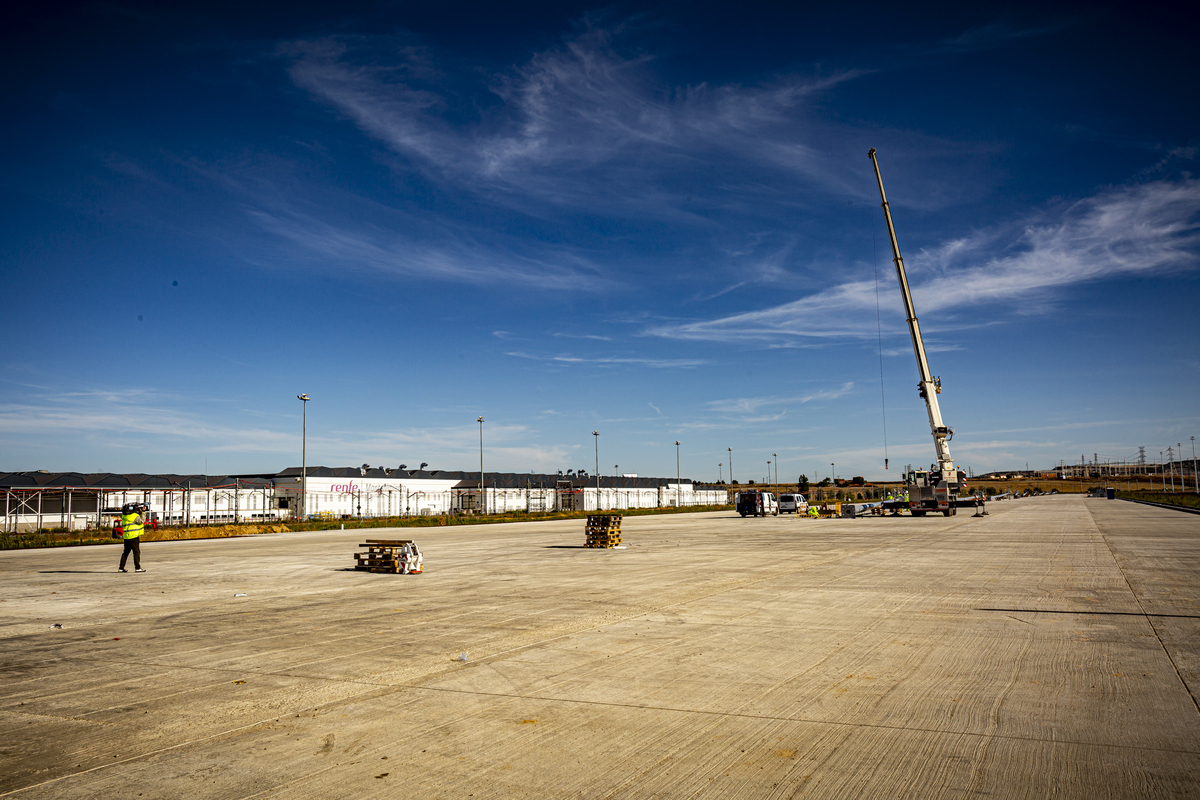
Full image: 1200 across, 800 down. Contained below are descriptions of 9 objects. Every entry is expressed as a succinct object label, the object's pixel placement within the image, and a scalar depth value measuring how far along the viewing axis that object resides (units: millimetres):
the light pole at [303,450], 53250
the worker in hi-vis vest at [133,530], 19141
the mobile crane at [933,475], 50219
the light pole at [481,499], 71475
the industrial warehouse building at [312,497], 53844
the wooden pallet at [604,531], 26672
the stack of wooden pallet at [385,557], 19078
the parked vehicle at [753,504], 59562
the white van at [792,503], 64562
